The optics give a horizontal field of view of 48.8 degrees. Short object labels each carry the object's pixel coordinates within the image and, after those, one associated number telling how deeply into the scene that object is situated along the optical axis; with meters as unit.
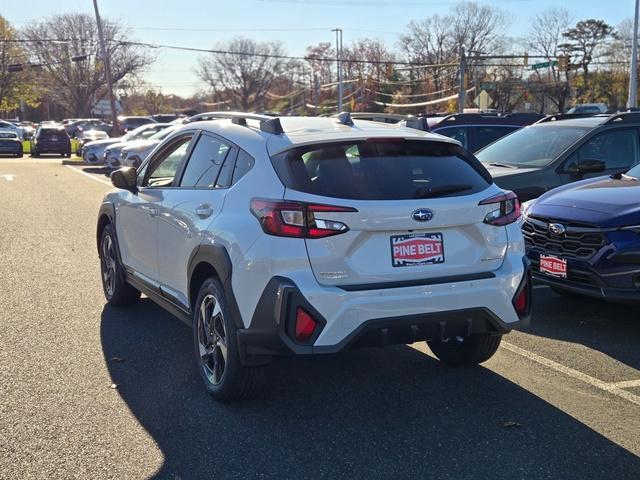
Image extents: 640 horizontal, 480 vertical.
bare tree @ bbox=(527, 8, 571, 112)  69.31
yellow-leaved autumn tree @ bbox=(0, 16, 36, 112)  62.06
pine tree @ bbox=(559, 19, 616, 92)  73.75
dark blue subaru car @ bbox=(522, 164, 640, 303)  5.42
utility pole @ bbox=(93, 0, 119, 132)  37.60
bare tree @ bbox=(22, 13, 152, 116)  66.19
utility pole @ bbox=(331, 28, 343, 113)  61.68
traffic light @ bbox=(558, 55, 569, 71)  47.37
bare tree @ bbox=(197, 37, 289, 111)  103.81
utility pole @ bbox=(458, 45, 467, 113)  42.28
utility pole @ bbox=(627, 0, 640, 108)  32.34
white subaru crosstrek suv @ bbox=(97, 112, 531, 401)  3.70
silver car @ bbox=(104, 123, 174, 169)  23.39
